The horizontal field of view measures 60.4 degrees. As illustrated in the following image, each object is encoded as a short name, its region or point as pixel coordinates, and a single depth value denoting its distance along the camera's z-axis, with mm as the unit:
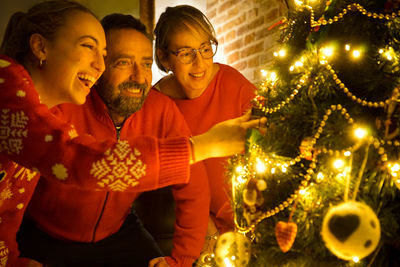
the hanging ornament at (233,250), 843
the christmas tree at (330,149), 698
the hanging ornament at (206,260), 1179
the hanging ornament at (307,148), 744
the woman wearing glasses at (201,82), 1733
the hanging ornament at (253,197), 786
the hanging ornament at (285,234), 702
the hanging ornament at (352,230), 613
